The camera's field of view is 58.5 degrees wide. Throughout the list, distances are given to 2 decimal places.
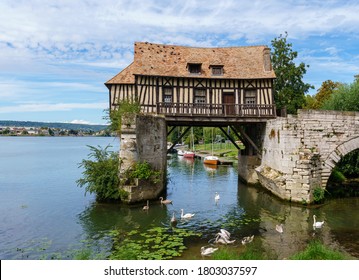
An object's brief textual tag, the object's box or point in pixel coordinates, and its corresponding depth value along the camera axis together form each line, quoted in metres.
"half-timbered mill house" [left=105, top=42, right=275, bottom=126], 19.97
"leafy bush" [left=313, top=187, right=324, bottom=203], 15.83
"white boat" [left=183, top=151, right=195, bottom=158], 44.62
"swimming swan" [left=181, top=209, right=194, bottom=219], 13.49
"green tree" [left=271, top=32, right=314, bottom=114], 29.20
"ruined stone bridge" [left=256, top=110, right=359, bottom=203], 16.08
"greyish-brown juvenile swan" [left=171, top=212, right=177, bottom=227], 12.90
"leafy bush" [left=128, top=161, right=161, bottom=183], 15.84
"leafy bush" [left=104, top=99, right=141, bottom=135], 16.01
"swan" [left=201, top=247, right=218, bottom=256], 9.28
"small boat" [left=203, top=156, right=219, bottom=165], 35.31
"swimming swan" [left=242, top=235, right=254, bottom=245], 10.48
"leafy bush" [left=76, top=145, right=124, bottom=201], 15.80
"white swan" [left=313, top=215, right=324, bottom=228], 12.05
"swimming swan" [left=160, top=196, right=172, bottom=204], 16.08
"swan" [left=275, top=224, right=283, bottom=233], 11.61
